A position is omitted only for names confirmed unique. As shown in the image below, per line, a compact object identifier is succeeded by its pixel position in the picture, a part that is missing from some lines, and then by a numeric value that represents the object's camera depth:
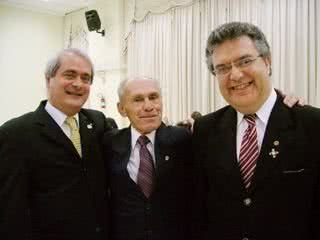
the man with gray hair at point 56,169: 1.85
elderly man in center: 1.92
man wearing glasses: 1.56
